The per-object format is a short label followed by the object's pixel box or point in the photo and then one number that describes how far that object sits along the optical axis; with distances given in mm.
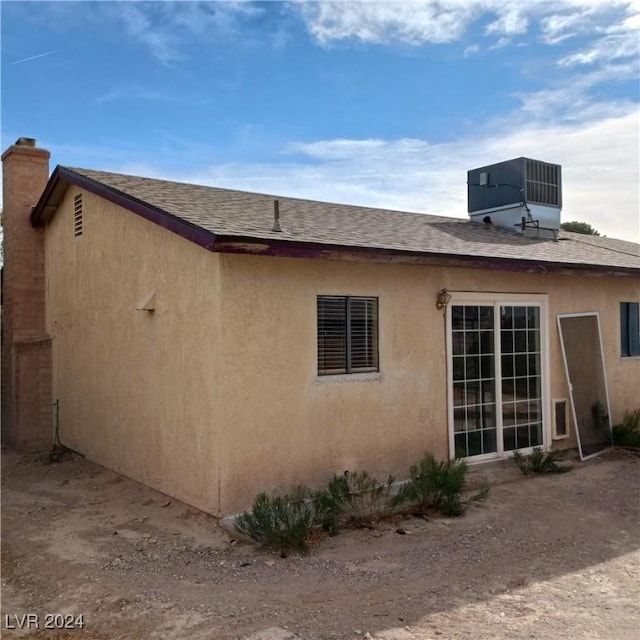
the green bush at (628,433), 10086
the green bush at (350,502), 6141
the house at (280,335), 6410
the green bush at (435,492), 6703
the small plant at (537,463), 8531
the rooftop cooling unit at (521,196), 12523
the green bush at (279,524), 5551
